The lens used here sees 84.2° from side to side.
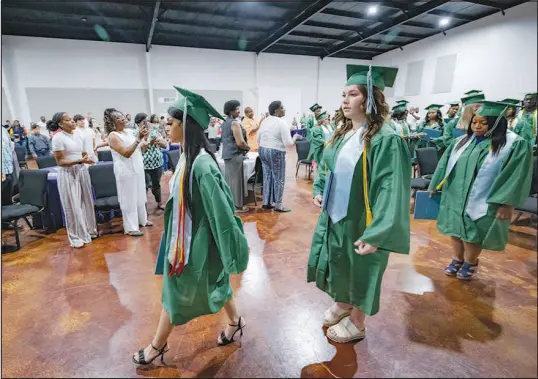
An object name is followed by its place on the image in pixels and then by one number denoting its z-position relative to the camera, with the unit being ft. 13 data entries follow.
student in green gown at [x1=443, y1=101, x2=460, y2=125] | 18.76
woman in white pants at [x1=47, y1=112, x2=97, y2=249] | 9.84
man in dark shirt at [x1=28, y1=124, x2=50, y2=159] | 25.62
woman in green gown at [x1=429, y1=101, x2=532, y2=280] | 5.99
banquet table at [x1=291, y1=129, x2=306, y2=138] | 43.00
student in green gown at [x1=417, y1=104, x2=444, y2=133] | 19.12
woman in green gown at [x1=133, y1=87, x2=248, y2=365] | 4.41
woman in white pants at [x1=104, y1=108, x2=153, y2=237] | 10.23
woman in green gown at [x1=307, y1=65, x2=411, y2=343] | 4.38
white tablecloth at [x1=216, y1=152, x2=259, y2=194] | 14.33
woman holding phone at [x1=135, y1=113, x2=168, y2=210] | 12.37
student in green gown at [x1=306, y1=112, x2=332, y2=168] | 17.30
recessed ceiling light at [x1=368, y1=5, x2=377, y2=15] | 26.69
